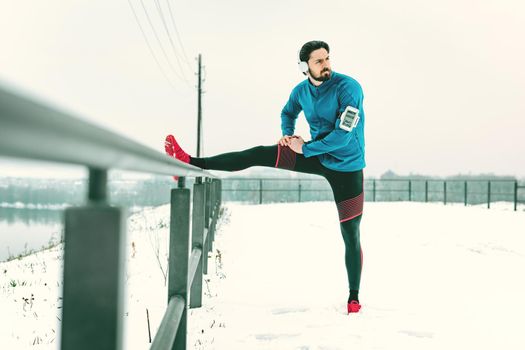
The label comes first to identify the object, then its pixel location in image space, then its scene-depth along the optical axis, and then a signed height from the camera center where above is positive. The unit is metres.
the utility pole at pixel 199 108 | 21.09 +3.25
